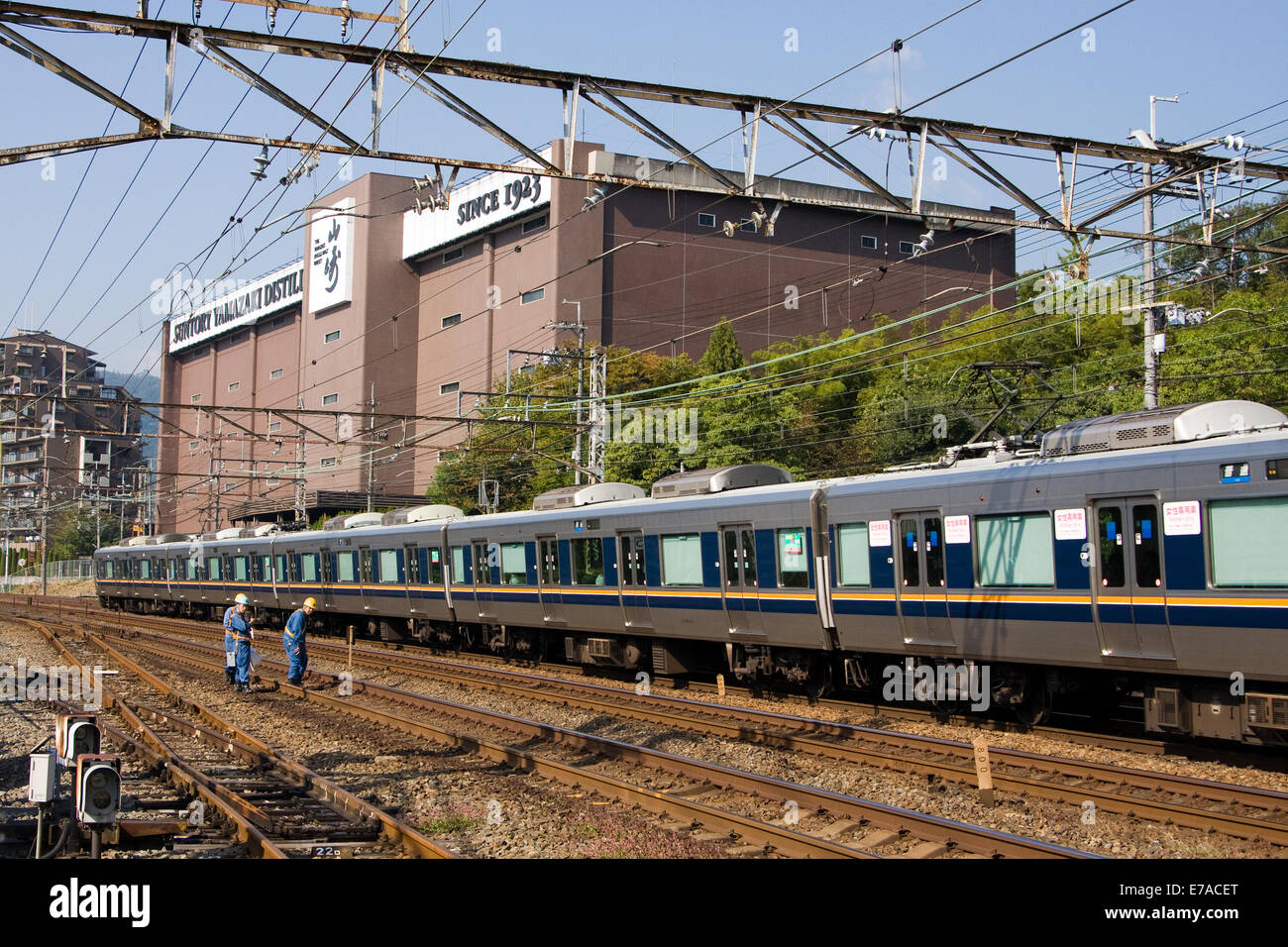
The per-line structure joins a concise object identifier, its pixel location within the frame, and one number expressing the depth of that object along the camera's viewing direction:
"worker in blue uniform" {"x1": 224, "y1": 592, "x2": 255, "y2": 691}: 19.39
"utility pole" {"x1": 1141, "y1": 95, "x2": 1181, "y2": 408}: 18.88
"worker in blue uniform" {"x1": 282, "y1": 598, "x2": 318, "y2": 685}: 19.17
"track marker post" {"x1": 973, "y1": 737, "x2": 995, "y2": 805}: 10.19
